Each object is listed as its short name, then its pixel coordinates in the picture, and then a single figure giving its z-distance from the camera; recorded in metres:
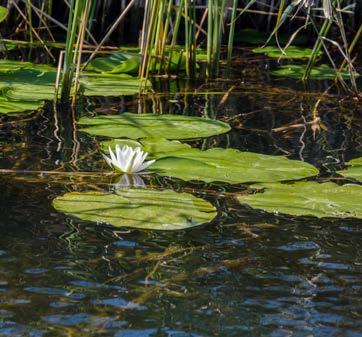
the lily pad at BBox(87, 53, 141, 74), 12.51
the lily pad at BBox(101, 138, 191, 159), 8.76
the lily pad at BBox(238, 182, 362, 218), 7.24
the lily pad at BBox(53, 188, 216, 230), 6.95
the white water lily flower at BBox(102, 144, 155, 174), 8.10
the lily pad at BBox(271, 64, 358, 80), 13.15
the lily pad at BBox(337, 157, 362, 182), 8.23
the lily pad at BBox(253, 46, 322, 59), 14.73
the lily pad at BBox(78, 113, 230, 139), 9.44
